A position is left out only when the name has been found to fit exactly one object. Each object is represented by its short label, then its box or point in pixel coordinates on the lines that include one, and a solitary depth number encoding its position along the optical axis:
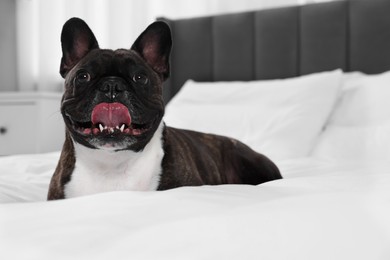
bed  0.58
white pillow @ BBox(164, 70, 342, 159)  1.98
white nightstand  2.99
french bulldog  0.99
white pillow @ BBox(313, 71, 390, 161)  1.84
